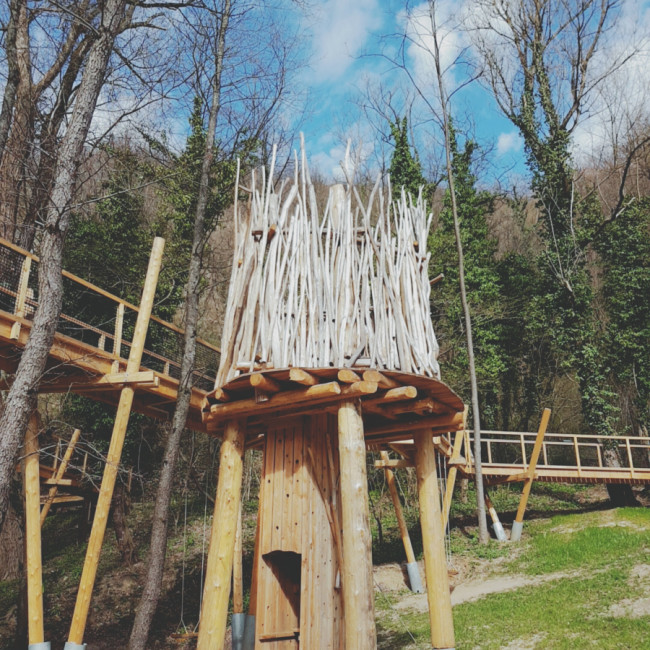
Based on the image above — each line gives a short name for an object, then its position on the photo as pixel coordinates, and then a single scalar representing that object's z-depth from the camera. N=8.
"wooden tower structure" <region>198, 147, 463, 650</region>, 5.57
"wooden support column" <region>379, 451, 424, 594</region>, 12.34
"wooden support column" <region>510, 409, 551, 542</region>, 14.41
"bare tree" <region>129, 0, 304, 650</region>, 8.41
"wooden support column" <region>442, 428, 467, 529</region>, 13.48
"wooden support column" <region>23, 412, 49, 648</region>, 7.20
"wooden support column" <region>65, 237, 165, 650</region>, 7.30
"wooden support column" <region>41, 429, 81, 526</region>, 12.06
